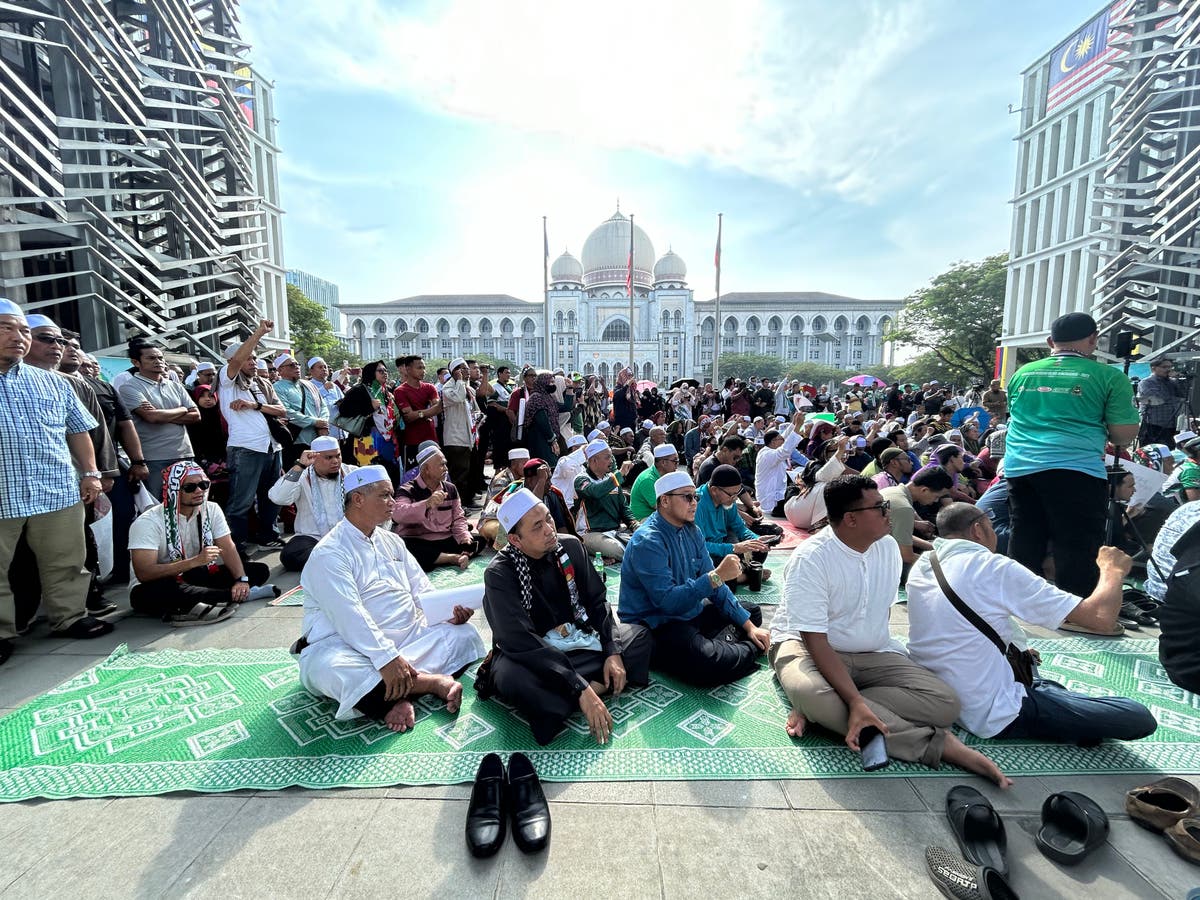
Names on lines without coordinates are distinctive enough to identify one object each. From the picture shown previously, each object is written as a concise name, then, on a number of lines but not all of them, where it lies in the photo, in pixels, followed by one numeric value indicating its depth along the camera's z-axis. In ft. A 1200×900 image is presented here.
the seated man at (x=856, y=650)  7.84
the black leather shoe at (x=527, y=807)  6.43
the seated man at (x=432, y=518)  17.01
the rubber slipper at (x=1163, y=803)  6.53
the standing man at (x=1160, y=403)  29.68
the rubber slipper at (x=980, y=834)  6.12
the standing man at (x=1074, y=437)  11.42
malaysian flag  69.10
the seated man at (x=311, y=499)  15.83
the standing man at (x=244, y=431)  17.34
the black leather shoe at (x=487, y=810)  6.36
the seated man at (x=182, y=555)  12.57
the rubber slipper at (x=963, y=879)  5.60
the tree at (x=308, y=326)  121.39
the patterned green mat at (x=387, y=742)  7.74
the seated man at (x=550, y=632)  8.47
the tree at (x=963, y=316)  101.55
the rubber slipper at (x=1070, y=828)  6.15
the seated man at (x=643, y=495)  18.90
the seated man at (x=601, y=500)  19.38
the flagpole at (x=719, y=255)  97.46
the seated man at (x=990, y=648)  7.66
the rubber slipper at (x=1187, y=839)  6.17
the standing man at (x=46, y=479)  11.02
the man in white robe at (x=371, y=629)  8.82
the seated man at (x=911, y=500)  14.06
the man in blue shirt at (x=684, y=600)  9.97
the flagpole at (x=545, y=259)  98.27
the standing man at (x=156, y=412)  15.33
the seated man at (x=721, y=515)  13.35
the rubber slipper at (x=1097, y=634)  12.12
